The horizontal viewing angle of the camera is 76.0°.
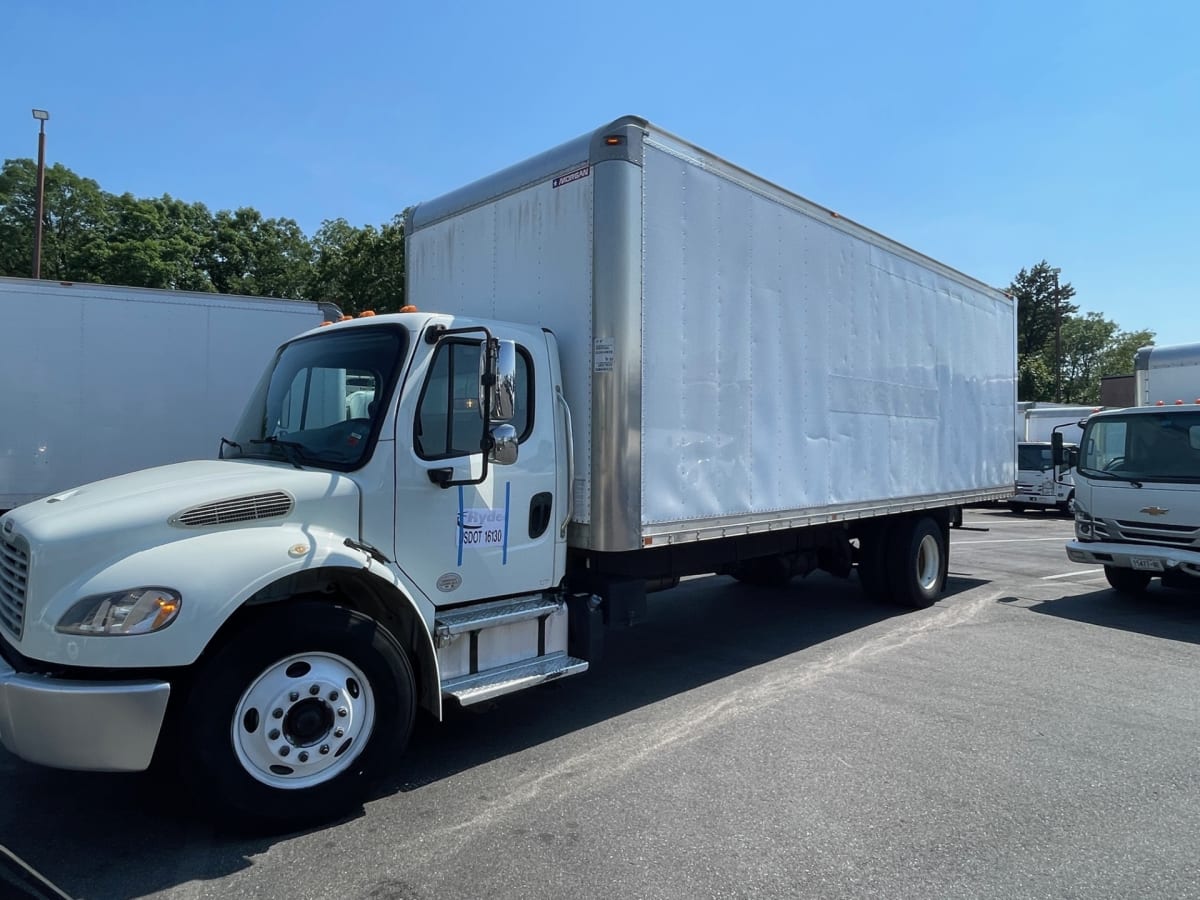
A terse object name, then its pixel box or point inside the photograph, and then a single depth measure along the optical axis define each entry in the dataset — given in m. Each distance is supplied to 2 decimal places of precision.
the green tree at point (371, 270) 24.83
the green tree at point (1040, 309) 61.03
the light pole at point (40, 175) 19.53
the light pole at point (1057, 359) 46.47
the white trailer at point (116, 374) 8.70
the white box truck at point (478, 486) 3.25
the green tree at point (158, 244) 30.70
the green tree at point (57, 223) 31.51
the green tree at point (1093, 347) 67.56
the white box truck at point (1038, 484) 20.86
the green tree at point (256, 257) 38.41
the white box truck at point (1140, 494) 8.41
